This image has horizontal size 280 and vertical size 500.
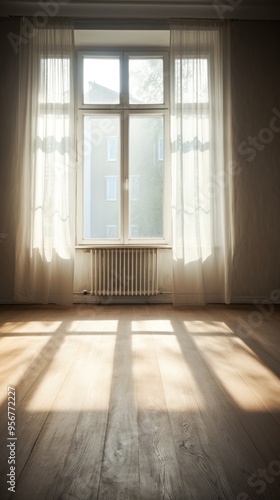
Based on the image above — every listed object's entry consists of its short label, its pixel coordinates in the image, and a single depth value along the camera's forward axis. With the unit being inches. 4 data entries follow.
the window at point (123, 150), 229.9
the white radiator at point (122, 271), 218.8
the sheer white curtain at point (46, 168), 211.5
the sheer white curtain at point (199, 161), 213.3
